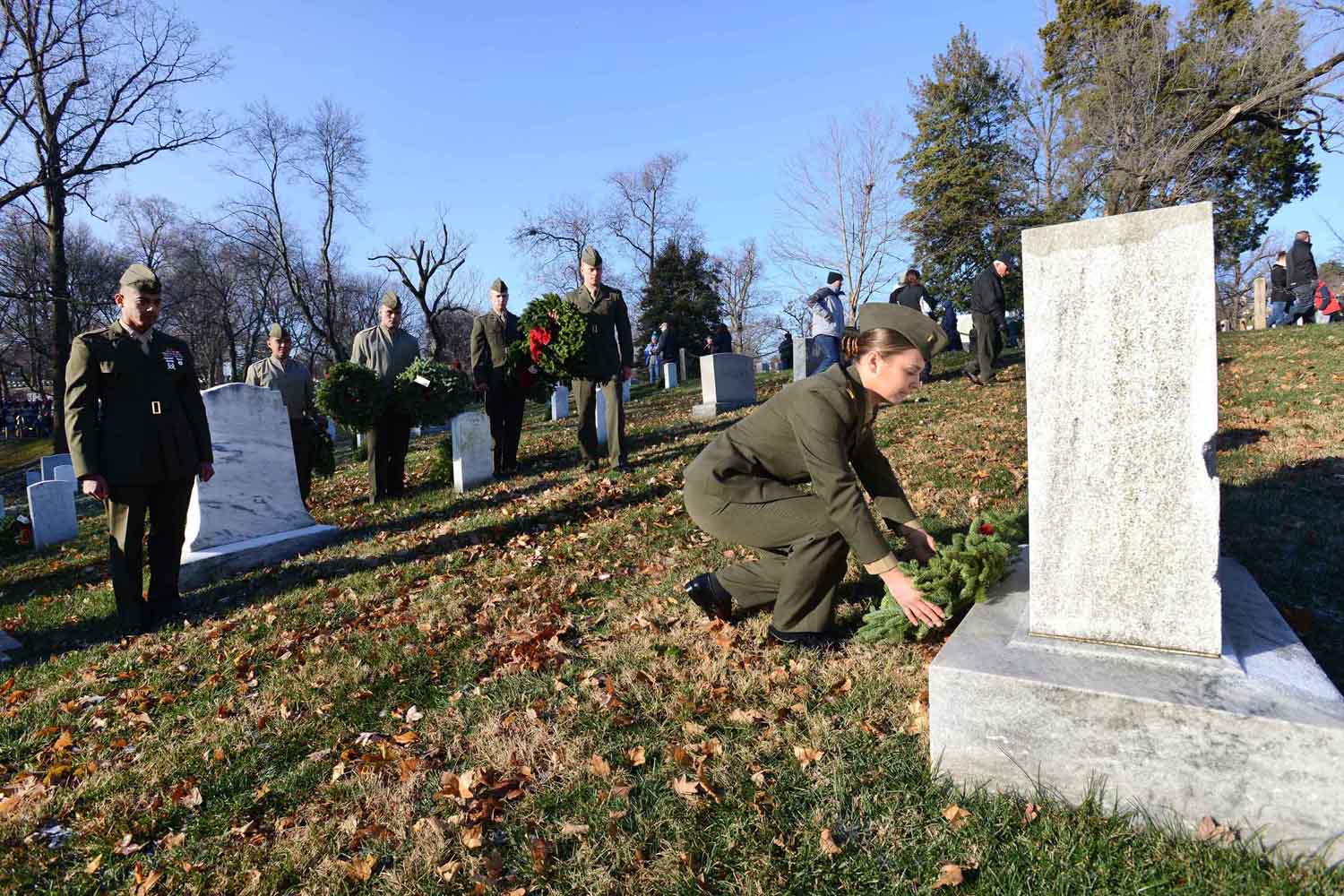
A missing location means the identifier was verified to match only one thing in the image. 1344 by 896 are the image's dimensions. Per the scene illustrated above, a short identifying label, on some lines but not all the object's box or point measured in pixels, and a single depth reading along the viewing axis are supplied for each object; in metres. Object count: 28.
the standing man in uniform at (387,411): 8.84
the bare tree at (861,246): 26.72
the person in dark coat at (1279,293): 16.81
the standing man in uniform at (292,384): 8.61
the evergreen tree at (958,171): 28.23
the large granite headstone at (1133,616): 2.00
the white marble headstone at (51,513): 9.98
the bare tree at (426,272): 35.39
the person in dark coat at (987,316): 12.01
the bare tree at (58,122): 18.80
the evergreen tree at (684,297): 36.78
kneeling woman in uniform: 2.93
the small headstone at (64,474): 12.20
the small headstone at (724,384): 13.30
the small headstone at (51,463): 13.66
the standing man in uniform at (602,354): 8.56
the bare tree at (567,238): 43.84
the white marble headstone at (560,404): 16.30
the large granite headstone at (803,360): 15.94
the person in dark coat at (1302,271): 15.76
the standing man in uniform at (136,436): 5.01
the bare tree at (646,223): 43.75
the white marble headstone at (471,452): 8.97
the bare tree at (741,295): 53.25
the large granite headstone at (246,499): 6.55
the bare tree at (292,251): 34.91
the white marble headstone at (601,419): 11.35
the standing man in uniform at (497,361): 9.48
